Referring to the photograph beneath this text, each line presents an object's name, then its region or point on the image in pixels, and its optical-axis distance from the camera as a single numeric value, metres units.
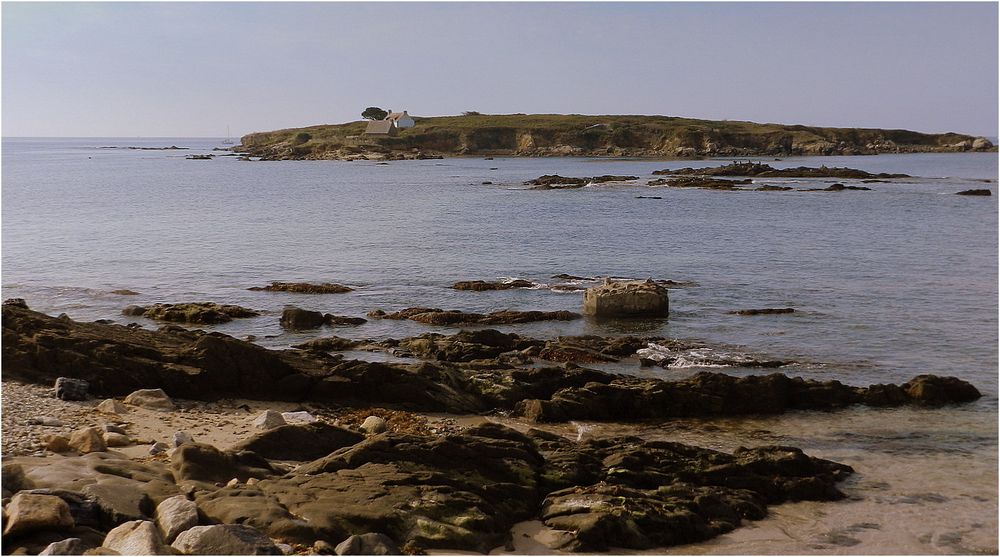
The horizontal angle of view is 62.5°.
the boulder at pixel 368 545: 9.62
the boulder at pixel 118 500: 9.45
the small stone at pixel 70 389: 14.88
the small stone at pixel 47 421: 12.89
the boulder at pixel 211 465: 11.21
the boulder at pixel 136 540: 8.55
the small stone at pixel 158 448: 12.32
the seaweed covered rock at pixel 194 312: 26.47
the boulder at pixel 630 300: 26.56
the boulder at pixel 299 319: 25.38
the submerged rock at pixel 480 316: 26.23
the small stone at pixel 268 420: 14.27
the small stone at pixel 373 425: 14.91
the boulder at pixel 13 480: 9.76
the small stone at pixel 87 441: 11.74
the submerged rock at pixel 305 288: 31.86
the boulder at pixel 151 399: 15.10
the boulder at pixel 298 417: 14.92
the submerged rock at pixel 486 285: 32.03
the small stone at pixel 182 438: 12.70
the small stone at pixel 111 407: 14.41
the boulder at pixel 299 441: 12.79
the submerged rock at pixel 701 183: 83.75
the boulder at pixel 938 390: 18.05
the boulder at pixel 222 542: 8.81
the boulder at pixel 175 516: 9.29
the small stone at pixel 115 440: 12.59
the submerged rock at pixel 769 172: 94.19
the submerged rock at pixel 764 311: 27.22
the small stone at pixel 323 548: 9.56
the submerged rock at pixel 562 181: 87.50
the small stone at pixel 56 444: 11.66
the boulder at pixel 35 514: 8.64
